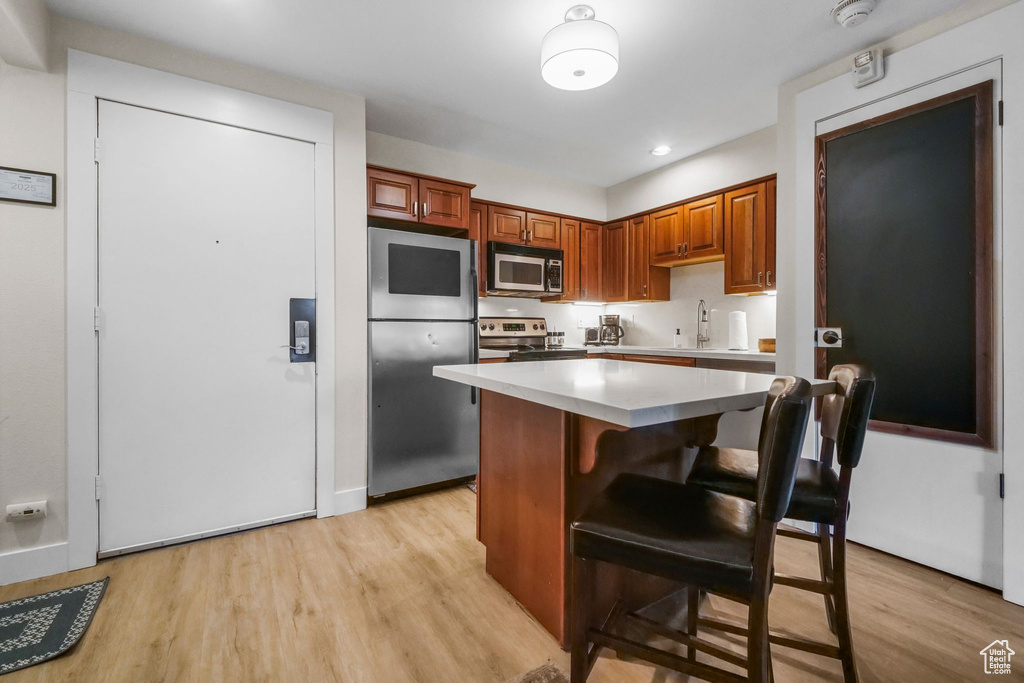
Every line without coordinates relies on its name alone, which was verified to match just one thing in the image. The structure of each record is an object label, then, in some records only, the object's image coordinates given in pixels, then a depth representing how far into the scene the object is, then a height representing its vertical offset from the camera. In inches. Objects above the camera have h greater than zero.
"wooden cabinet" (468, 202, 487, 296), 155.3 +37.2
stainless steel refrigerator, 114.0 -3.8
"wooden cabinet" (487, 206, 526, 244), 159.5 +42.2
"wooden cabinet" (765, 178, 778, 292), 128.6 +28.8
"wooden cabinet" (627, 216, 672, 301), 167.6 +26.3
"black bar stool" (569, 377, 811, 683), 33.0 -16.4
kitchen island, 50.9 -15.6
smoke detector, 78.1 +58.0
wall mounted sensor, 88.4 +54.3
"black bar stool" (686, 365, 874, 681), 48.5 -16.5
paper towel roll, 141.1 +3.1
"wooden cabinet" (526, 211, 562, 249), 168.7 +42.1
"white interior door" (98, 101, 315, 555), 86.5 +2.8
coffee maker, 188.7 +4.2
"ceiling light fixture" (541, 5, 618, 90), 71.6 +46.5
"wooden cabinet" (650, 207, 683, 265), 155.9 +36.7
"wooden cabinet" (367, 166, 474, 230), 120.9 +40.4
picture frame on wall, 77.5 +27.3
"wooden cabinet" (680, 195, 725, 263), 142.7 +36.1
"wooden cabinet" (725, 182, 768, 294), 131.3 +30.6
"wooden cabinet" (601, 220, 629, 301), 177.9 +31.6
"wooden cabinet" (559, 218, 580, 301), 177.5 +32.3
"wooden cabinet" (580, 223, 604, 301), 182.4 +32.8
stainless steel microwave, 154.9 +25.5
